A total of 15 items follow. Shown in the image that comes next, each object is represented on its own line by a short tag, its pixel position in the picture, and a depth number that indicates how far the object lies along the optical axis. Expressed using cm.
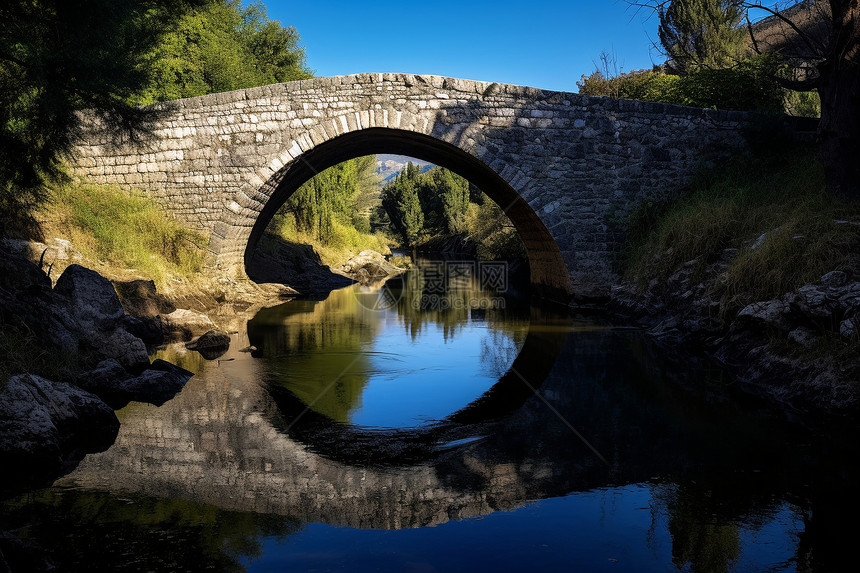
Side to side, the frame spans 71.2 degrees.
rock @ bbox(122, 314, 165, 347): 748
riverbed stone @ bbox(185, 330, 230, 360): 741
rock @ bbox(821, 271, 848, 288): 550
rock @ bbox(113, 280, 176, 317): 832
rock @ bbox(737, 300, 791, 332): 573
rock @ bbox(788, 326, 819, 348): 533
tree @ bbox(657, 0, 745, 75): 2014
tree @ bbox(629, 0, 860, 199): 713
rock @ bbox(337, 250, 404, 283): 1944
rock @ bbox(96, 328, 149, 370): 598
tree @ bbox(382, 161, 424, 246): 4084
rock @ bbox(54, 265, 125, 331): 613
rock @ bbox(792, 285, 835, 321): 530
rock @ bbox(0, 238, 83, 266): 770
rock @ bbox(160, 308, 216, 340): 814
